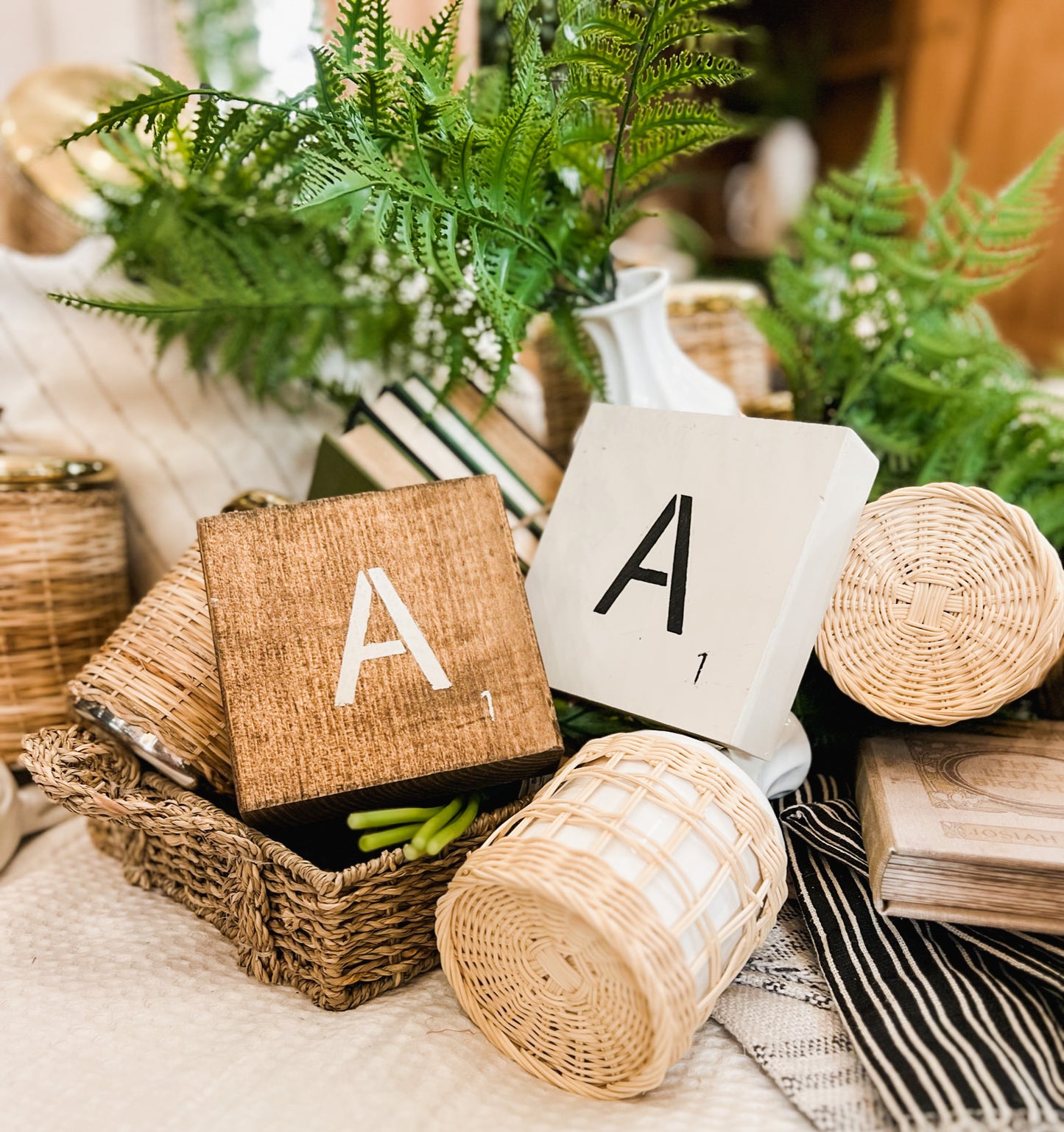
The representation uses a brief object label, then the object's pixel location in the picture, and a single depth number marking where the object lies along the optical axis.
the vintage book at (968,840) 0.60
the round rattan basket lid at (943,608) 0.67
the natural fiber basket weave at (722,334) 1.20
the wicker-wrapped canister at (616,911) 0.53
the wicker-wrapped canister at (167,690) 0.75
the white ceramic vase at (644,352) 0.91
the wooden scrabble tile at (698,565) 0.68
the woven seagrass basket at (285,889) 0.64
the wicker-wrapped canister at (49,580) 0.93
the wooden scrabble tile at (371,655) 0.65
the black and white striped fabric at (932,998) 0.53
